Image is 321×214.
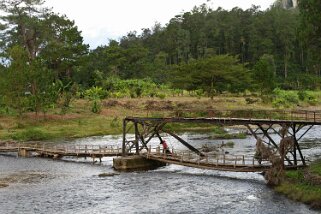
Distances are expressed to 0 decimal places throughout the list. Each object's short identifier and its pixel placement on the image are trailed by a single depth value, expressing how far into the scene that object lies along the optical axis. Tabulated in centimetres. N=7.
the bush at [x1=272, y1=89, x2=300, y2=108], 9807
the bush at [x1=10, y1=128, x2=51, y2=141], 7082
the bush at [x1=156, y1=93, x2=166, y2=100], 10181
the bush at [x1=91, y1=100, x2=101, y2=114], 8950
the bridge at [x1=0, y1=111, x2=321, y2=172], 4059
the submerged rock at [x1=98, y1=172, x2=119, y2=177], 4578
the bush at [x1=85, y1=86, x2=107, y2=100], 10058
